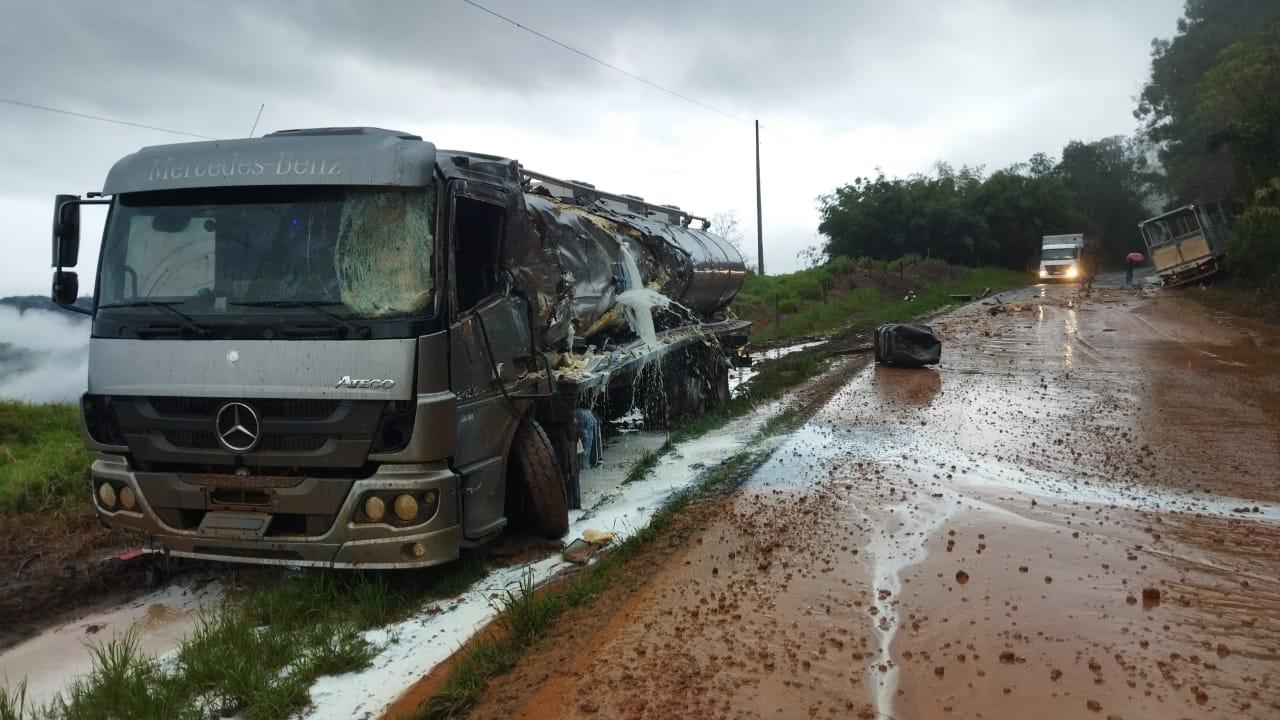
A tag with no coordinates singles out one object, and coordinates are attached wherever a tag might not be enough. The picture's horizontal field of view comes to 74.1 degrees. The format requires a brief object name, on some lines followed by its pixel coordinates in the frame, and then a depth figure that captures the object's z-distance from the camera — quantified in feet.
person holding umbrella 119.65
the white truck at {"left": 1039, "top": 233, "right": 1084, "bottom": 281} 138.41
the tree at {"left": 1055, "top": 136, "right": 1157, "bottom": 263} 216.33
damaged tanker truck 14.97
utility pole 116.06
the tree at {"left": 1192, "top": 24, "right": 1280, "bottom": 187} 79.71
